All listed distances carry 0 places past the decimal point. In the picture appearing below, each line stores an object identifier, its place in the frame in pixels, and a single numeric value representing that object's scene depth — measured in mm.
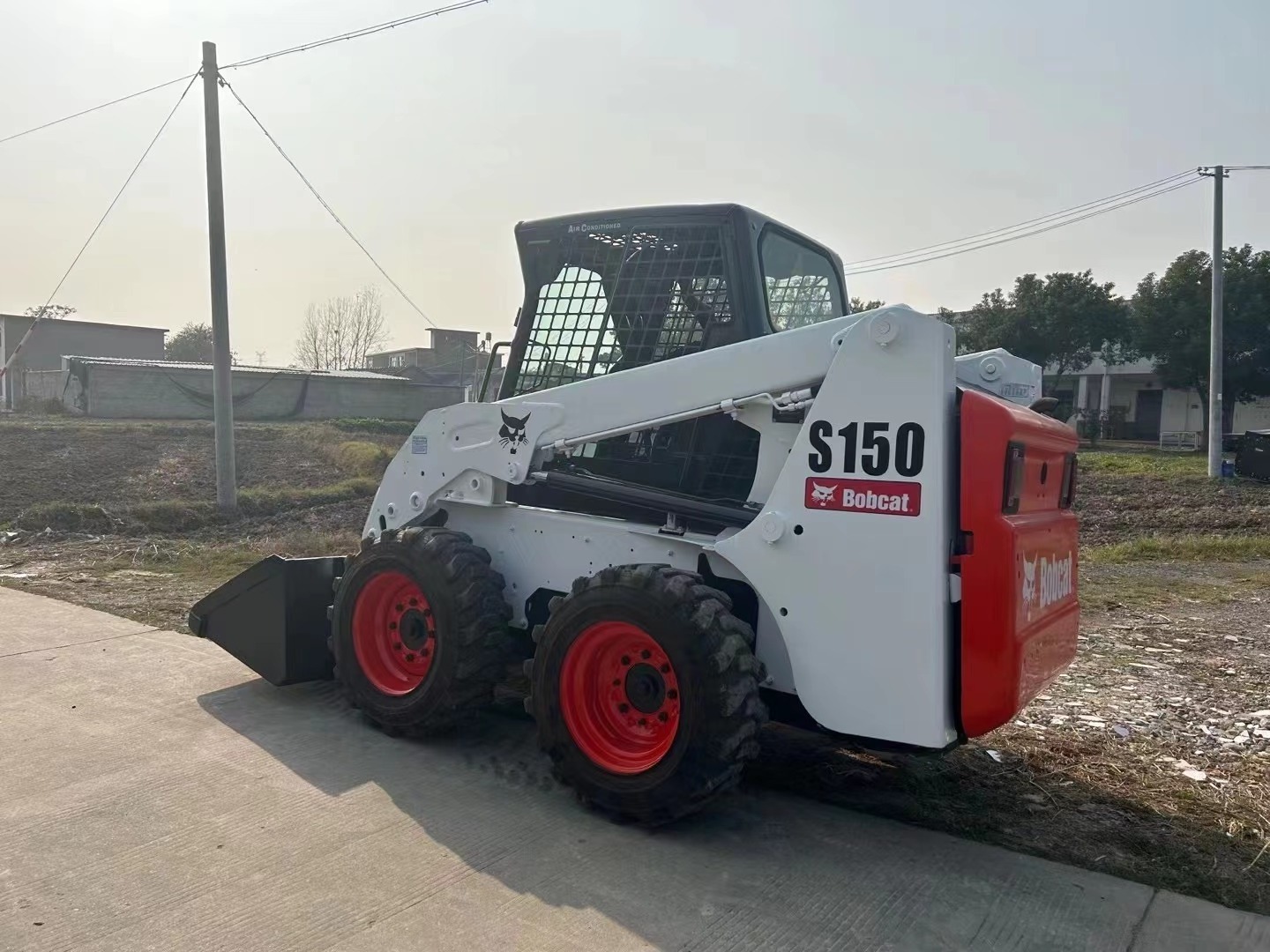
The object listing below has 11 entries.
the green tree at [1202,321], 32469
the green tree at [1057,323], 35344
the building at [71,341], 48781
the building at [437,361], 46125
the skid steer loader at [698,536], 3547
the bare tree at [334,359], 57625
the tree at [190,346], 61062
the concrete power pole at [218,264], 12383
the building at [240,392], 26734
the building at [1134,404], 39719
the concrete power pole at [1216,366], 19542
